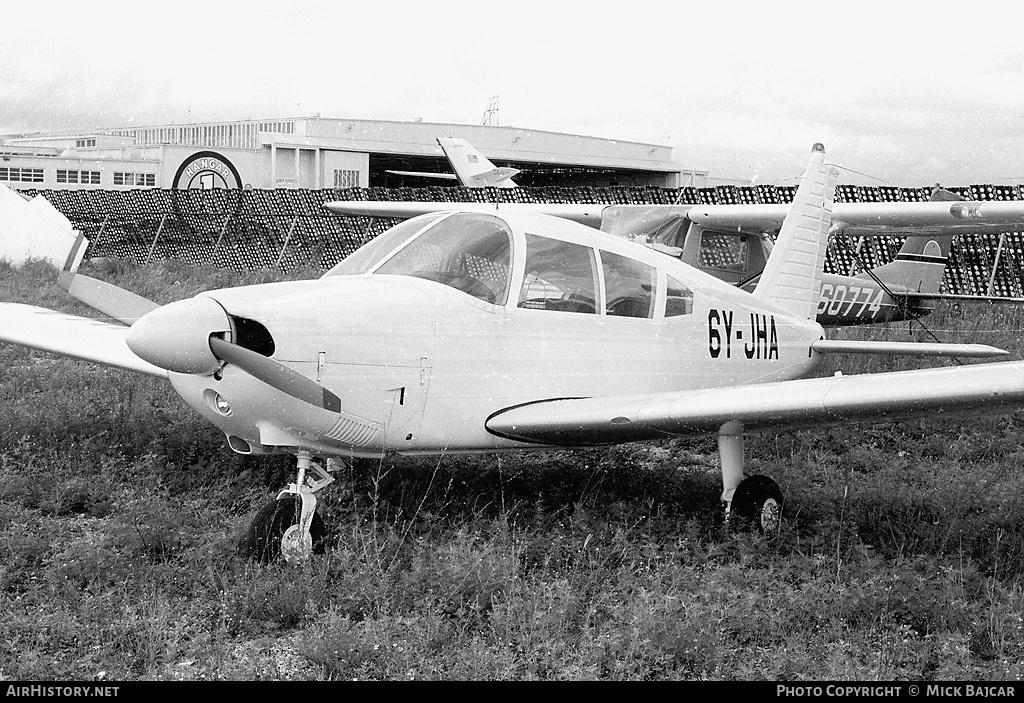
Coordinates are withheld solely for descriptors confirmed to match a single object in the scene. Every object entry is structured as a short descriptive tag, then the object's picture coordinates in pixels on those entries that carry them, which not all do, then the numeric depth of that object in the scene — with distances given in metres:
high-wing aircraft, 11.41
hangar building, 46.47
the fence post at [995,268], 14.09
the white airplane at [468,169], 32.75
